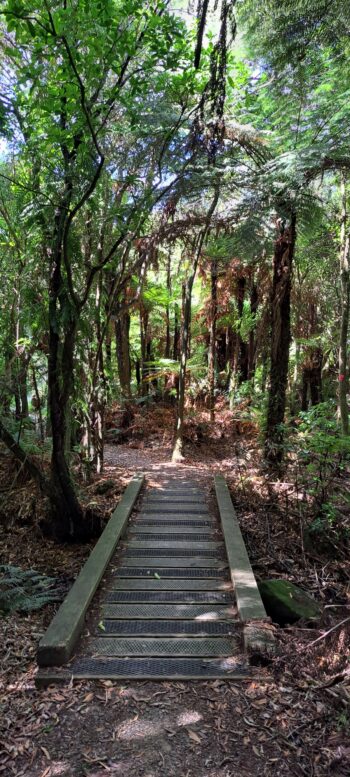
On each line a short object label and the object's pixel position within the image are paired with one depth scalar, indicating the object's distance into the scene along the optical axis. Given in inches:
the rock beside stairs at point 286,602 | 143.5
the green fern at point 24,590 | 154.4
